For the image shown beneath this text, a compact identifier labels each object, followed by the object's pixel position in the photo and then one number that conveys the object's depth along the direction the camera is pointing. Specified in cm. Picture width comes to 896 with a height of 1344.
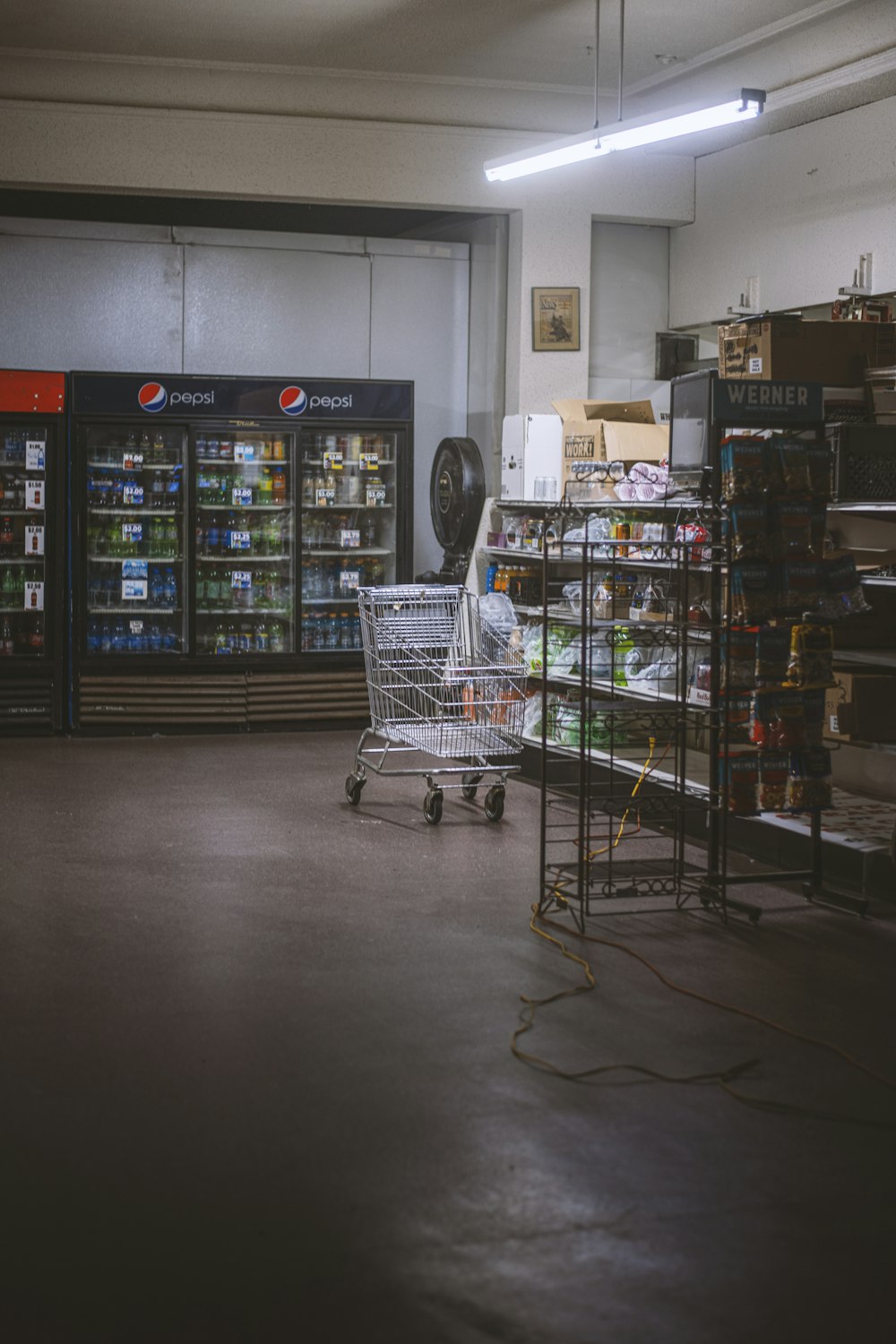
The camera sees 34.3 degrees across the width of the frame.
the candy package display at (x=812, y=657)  530
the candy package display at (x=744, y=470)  518
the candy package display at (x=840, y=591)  529
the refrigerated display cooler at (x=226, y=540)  947
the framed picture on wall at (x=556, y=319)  961
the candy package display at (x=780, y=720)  529
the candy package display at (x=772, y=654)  526
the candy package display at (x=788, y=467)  525
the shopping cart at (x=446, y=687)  701
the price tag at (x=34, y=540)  934
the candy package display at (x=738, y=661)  525
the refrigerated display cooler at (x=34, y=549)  927
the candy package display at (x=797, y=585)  523
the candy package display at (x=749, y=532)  517
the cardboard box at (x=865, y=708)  585
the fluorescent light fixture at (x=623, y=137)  655
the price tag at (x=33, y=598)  937
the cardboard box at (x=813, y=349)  599
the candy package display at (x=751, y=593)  520
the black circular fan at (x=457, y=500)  946
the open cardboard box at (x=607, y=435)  818
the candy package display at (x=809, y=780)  531
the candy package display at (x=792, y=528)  521
